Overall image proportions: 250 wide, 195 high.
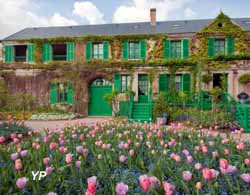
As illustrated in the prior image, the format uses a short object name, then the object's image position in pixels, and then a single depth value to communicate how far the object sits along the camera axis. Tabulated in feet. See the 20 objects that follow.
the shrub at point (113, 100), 53.98
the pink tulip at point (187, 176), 6.49
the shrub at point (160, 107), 46.53
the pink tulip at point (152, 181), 6.02
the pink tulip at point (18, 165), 7.33
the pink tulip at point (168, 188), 5.06
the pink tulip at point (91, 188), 4.84
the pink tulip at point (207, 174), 5.83
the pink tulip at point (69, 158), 7.78
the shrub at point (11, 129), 21.88
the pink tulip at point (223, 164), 6.67
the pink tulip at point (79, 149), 9.91
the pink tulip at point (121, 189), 5.34
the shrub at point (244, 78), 52.54
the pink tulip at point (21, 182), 6.13
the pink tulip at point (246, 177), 6.52
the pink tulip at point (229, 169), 6.82
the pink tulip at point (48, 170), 7.22
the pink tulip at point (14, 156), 8.61
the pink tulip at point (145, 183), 5.28
